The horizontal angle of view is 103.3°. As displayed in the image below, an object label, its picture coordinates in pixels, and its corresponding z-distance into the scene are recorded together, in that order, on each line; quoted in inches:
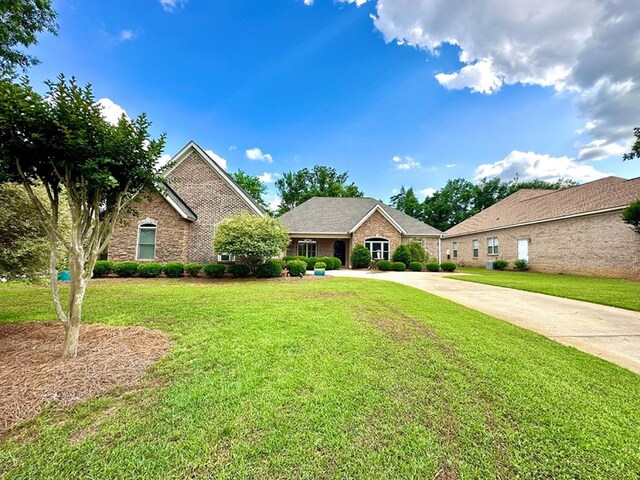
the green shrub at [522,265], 782.5
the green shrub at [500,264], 842.4
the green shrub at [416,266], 743.7
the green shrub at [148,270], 488.4
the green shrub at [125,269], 482.3
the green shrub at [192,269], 503.6
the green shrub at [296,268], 528.1
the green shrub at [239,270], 509.7
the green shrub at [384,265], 730.8
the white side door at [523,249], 789.2
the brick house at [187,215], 534.6
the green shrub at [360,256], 753.0
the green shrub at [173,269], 496.4
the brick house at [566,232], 572.1
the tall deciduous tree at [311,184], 1563.7
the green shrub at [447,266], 762.2
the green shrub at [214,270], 500.7
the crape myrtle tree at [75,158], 114.5
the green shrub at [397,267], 733.5
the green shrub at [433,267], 759.1
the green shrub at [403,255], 759.7
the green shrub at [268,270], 512.1
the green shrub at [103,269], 476.1
